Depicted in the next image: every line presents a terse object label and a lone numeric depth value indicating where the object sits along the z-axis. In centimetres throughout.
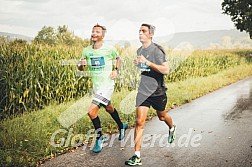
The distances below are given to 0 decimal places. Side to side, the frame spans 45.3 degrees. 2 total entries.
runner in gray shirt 434
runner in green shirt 503
